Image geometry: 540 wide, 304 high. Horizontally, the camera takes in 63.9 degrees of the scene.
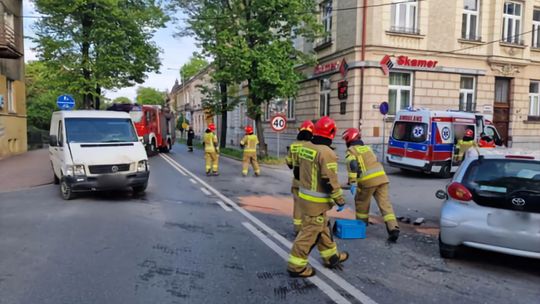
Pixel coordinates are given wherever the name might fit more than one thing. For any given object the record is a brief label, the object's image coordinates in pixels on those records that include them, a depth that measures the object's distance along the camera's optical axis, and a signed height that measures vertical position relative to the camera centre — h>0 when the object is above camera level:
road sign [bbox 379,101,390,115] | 17.77 +1.00
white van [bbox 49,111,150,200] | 9.19 -0.59
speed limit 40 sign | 19.11 +0.30
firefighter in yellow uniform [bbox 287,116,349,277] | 4.70 -0.67
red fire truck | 23.64 +0.16
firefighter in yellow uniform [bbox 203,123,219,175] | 14.35 -0.76
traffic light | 19.97 +1.93
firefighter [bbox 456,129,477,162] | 12.18 -0.25
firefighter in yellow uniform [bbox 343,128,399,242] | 6.46 -0.74
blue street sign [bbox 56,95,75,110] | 18.28 +1.00
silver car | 4.82 -0.82
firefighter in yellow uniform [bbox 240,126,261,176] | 14.46 -0.73
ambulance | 14.38 -0.15
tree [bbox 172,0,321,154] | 18.67 +3.99
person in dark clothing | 29.85 -0.70
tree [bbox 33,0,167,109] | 22.80 +4.60
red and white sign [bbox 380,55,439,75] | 19.41 +3.21
